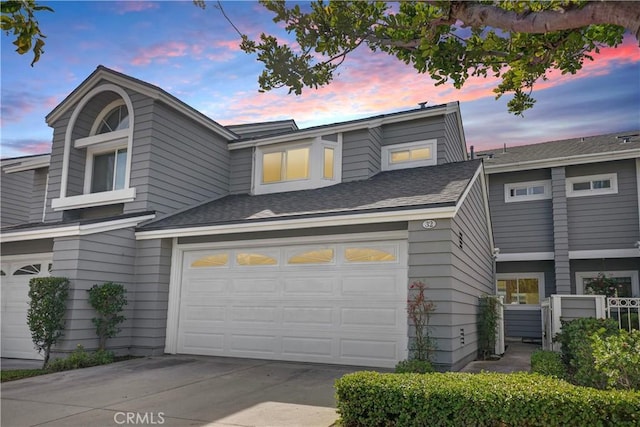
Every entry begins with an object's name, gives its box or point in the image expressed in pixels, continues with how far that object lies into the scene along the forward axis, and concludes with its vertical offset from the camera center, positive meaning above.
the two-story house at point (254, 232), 8.73 +1.10
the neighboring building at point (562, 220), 15.09 +2.46
